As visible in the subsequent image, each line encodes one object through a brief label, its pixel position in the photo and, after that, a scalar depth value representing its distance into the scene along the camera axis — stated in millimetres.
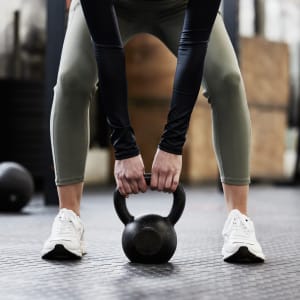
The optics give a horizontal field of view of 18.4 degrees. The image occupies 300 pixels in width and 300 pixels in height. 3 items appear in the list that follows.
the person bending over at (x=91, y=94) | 2519
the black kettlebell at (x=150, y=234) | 2405
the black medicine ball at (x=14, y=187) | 3874
